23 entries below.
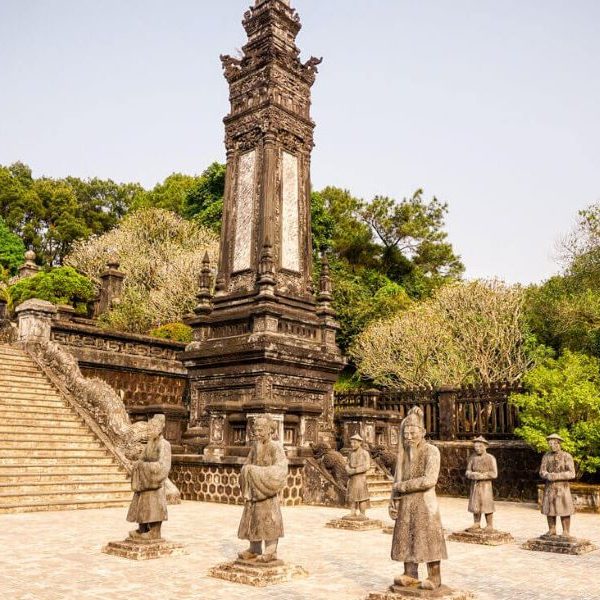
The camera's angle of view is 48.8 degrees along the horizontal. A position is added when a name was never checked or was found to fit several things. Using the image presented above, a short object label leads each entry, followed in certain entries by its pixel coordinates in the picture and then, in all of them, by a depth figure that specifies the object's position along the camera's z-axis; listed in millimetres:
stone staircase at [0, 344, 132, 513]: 12945
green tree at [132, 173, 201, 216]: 52094
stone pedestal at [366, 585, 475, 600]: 6137
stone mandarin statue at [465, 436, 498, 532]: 10539
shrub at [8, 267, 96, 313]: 30156
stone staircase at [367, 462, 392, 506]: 15625
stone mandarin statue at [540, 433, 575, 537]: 9969
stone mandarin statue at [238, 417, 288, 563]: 7254
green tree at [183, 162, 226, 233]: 42375
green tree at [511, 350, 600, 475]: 15484
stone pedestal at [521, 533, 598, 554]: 9441
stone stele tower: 16906
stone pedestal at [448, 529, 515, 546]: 10125
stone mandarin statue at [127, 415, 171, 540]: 8523
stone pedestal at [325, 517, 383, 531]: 11453
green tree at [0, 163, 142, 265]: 52812
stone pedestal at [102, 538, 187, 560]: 8195
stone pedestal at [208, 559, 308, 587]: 7070
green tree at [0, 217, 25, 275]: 48647
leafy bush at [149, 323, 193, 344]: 27870
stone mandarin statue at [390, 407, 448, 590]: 6145
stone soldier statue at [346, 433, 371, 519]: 11859
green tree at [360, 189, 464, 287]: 45375
